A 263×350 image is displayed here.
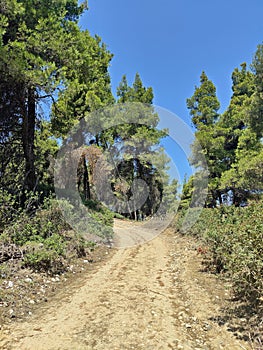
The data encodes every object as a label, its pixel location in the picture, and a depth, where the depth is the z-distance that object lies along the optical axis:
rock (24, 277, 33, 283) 5.28
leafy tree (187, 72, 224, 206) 18.30
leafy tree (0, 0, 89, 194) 6.80
